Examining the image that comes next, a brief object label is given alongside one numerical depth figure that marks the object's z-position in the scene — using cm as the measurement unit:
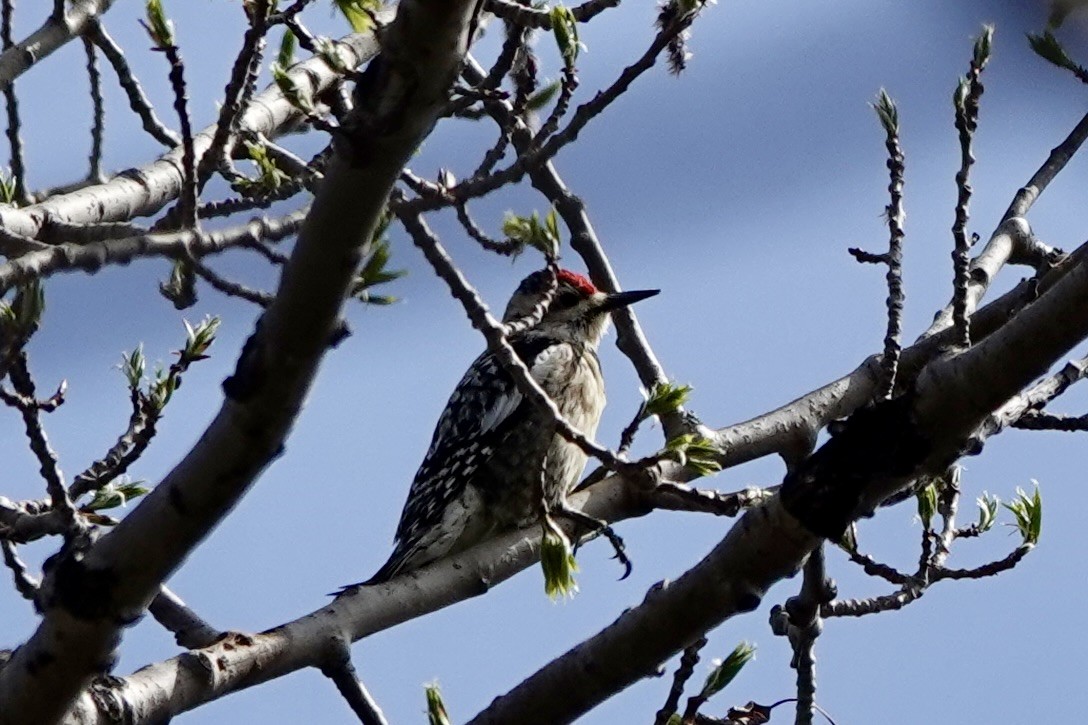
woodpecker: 859
